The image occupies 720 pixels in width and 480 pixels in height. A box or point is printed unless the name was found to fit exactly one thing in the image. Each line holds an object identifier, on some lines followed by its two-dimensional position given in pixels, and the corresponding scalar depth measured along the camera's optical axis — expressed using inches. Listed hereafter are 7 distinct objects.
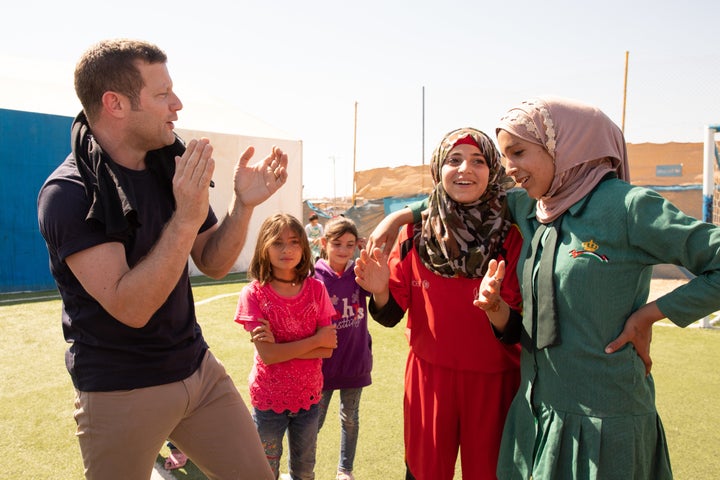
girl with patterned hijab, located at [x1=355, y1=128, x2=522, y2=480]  85.5
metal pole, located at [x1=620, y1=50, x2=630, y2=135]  450.3
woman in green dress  67.8
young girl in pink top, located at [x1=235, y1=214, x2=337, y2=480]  107.4
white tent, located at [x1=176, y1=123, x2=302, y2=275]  524.7
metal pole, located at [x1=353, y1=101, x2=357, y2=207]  577.0
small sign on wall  494.9
